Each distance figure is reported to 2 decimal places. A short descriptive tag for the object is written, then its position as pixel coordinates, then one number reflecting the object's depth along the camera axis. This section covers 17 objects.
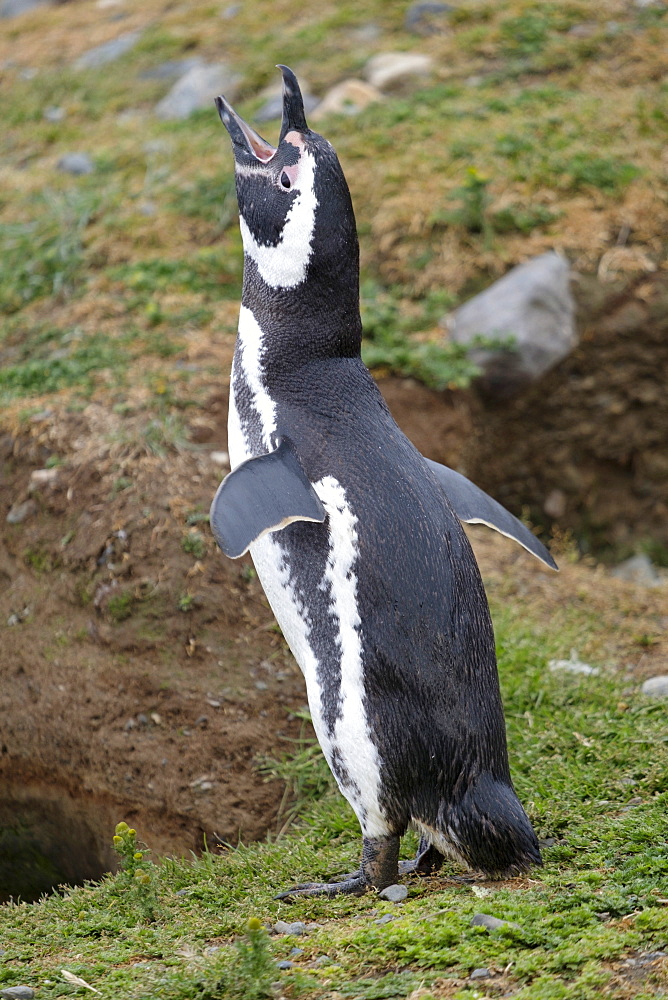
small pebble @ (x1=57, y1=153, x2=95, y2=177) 13.04
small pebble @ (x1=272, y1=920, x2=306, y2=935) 4.42
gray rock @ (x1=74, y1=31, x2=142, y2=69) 16.37
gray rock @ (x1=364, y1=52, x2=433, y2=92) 13.50
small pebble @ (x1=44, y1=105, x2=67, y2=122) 15.02
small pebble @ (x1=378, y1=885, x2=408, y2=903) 4.65
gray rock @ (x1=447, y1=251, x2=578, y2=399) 9.63
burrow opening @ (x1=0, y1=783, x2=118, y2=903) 6.81
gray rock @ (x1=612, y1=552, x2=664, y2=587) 9.89
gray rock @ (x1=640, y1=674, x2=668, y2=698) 6.51
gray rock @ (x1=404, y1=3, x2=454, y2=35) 14.63
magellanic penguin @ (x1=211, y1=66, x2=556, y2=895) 4.58
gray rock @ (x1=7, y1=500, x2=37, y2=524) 7.86
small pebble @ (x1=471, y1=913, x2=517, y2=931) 3.99
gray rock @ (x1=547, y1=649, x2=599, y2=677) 6.86
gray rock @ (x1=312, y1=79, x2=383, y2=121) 12.96
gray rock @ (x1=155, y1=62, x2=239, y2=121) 14.20
